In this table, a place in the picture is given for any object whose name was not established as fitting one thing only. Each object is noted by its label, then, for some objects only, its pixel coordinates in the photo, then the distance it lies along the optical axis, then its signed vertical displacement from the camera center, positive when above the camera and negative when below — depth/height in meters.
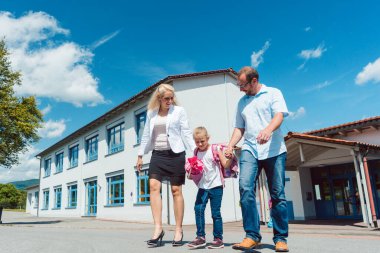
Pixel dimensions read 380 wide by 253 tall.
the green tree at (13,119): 17.30 +4.70
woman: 4.05 +0.67
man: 3.19 +0.41
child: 3.81 +0.16
